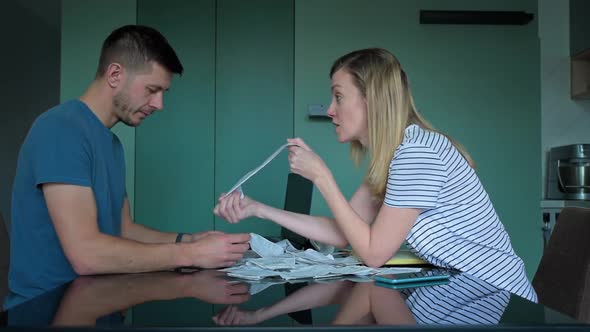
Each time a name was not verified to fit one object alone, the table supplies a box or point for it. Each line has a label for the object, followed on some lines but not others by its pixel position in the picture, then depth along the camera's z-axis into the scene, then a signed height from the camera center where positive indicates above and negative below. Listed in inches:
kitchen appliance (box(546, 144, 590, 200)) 136.6 +1.3
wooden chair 49.2 -8.9
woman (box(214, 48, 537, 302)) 49.2 -1.6
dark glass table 27.1 -7.7
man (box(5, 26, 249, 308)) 46.7 -2.6
